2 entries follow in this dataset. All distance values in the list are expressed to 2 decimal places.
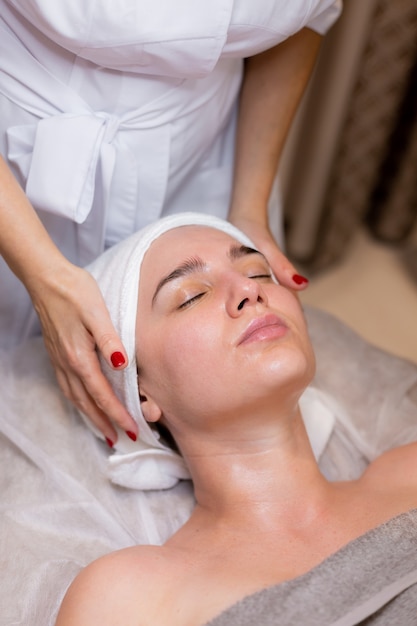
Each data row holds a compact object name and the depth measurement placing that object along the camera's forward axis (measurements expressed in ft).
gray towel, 3.35
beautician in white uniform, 3.95
